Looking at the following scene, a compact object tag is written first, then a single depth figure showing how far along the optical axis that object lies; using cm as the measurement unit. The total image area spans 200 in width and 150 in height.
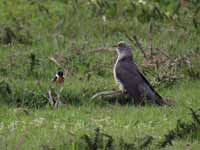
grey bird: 1930
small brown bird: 1942
